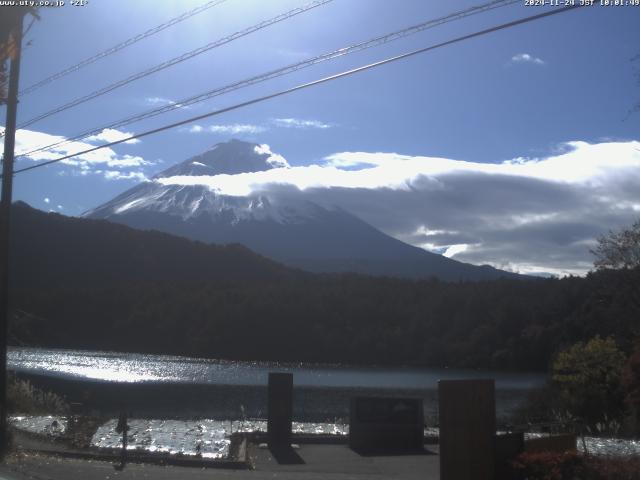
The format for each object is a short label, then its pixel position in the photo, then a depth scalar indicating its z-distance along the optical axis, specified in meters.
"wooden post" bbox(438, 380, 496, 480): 11.34
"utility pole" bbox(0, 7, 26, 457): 17.83
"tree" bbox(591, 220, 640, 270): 32.03
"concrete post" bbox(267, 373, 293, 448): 19.58
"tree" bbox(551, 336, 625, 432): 28.55
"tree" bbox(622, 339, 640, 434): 14.67
